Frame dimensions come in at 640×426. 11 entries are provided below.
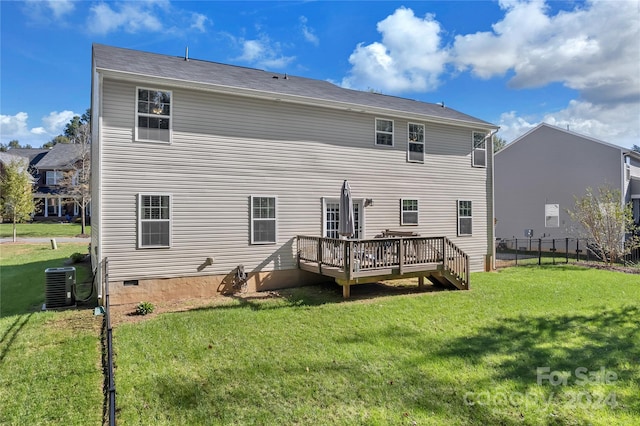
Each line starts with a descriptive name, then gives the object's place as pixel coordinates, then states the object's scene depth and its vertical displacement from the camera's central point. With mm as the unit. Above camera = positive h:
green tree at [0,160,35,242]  22938 +1549
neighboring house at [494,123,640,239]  19484 +2259
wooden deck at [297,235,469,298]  8922 -1218
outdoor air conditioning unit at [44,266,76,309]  8500 -1717
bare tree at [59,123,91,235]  28175 +3430
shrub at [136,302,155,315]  7996 -2112
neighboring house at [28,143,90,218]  35094 +3497
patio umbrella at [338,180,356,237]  9820 +50
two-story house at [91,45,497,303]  8633 +1286
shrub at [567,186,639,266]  15630 -347
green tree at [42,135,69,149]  61781 +14025
